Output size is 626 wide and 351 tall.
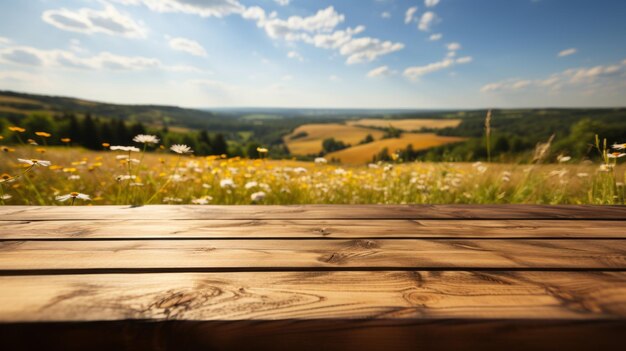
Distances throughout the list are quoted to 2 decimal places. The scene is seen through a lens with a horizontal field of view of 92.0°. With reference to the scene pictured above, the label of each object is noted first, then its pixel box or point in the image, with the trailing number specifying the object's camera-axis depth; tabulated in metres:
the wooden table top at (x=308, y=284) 0.60
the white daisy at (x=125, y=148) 2.17
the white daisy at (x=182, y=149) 2.35
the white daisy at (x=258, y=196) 2.90
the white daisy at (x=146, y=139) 2.39
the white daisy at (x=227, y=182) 3.03
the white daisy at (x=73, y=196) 1.74
